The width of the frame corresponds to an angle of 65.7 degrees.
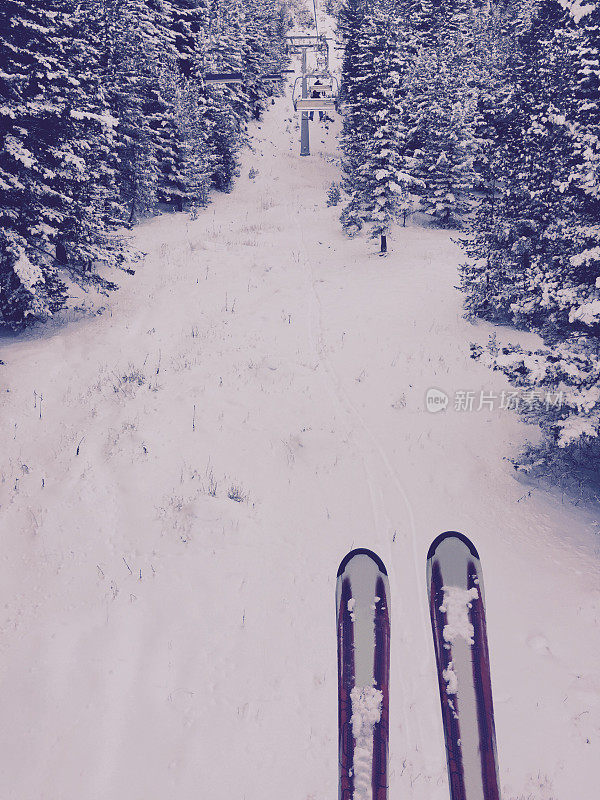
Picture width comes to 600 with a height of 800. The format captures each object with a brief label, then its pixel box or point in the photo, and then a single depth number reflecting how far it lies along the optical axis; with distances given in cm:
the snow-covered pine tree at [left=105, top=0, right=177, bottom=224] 2536
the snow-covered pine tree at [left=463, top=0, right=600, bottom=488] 671
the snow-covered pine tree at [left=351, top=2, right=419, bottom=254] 2030
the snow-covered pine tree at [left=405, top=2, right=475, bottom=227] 2545
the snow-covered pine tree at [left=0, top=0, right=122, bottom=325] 1196
